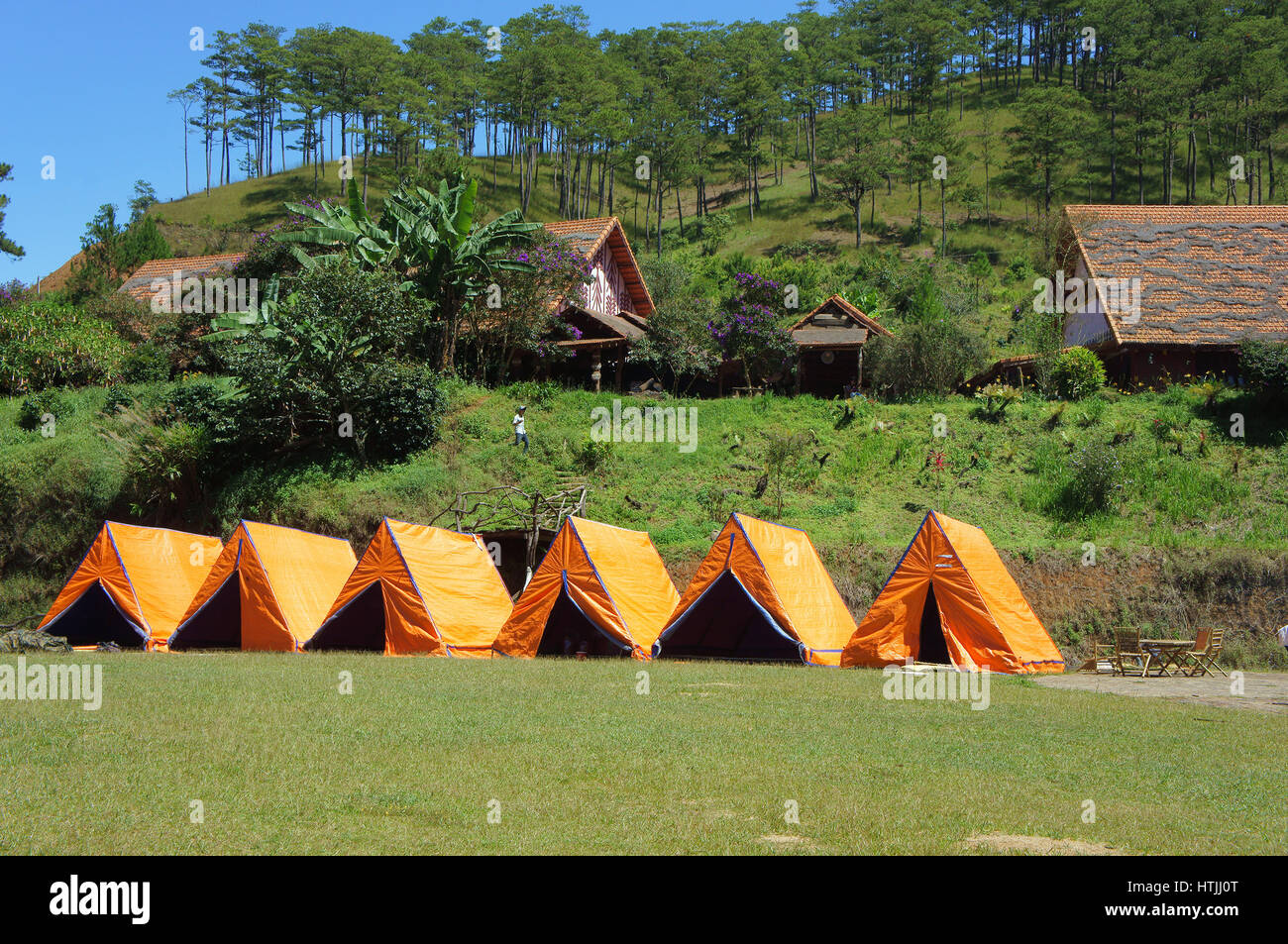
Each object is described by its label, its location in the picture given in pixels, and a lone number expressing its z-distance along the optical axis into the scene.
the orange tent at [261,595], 20.26
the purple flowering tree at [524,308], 36.09
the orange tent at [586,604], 19.38
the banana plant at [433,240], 33.94
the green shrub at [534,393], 34.97
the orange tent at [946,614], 18.41
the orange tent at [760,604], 18.84
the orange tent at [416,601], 19.59
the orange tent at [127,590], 21.38
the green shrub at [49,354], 39.53
